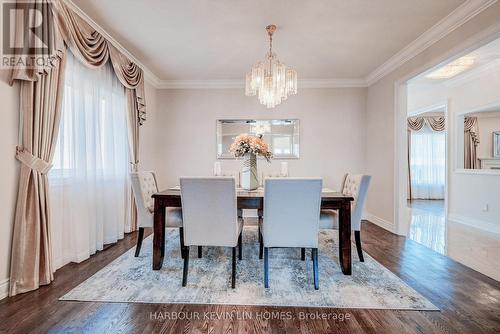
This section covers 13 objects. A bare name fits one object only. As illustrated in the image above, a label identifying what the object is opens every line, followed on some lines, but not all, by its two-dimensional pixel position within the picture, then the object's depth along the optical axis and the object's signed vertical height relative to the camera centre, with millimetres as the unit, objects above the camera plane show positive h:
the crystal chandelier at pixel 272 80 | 2713 +1011
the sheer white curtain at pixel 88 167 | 2451 +14
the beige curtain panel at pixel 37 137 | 1925 +261
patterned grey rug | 1871 -1000
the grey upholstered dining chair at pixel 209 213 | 1991 -373
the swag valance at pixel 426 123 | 7391 +1425
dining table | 2264 -398
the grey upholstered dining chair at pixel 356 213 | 2471 -463
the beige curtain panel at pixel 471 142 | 4582 +539
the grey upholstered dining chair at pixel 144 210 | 2518 -448
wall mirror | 4699 +693
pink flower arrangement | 2658 +249
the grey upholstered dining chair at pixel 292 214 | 1971 -379
